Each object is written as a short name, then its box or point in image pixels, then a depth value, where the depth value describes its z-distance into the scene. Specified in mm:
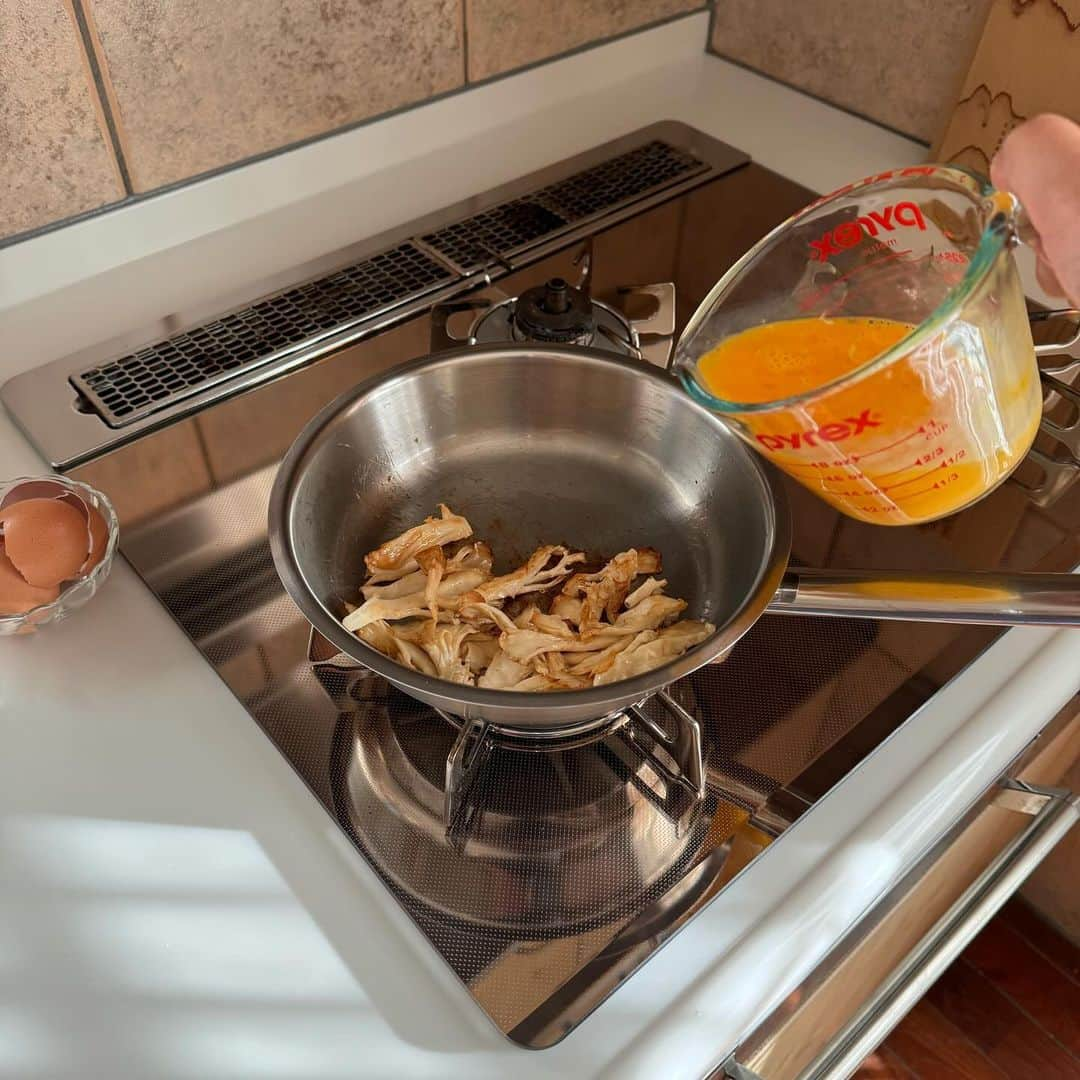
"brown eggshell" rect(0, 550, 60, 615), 628
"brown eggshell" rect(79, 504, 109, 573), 659
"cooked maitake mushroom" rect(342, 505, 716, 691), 588
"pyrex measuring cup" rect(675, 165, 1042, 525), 435
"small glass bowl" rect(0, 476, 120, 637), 631
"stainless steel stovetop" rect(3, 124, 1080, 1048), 540
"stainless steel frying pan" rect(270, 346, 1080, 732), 594
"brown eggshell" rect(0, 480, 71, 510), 677
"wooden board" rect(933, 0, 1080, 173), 884
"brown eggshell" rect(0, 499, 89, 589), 635
